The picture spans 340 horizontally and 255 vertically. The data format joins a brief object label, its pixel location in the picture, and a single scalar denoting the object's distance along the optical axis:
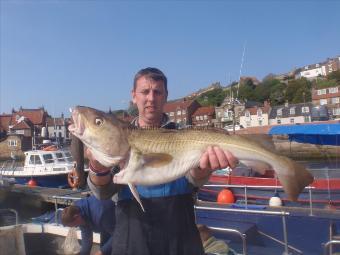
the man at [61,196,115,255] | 5.07
